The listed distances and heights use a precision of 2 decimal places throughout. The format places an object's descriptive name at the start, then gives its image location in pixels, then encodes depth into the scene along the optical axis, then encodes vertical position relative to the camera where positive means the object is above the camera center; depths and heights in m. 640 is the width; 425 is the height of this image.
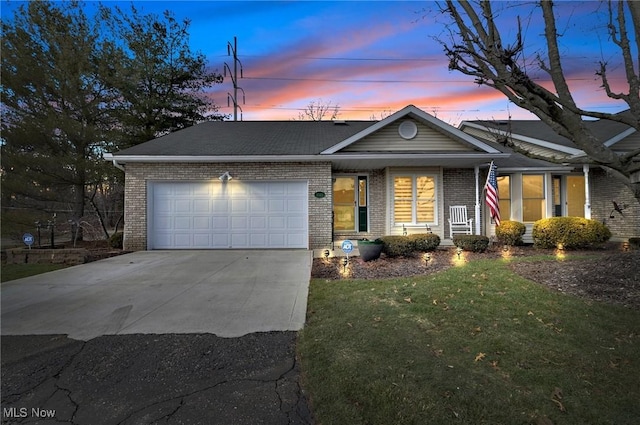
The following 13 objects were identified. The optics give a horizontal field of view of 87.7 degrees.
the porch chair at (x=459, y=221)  11.51 -0.18
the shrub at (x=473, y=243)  9.20 -0.76
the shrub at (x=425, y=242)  8.85 -0.69
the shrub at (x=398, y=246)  8.31 -0.75
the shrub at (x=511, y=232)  10.21 -0.52
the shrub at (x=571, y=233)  9.12 -0.51
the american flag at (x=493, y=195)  10.56 +0.66
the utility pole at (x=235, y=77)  20.47 +8.89
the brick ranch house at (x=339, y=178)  10.91 +1.02
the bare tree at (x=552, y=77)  3.65 +1.73
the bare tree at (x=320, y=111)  28.47 +9.19
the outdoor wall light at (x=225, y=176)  10.95 +1.38
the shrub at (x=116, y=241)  11.73 -0.77
